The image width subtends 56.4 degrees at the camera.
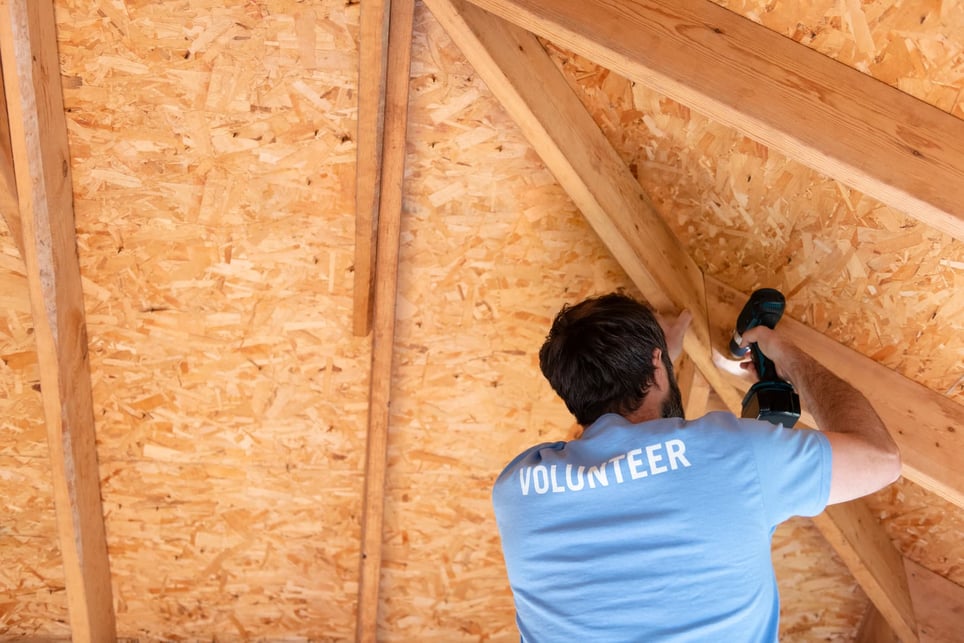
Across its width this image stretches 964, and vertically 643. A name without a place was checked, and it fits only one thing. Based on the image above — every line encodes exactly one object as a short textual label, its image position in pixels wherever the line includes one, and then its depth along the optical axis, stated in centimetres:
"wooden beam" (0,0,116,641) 256
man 174
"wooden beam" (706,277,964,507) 244
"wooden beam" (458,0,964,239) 188
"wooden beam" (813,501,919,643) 308
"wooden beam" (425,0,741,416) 247
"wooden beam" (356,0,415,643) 257
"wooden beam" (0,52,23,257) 270
